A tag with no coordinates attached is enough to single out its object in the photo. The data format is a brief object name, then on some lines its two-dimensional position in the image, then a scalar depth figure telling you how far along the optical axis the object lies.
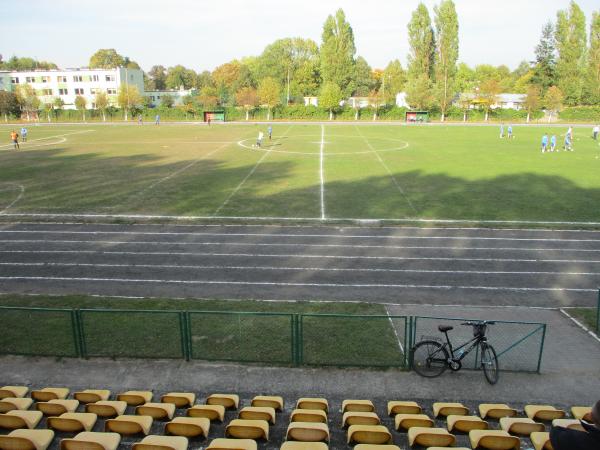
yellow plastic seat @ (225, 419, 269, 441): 6.77
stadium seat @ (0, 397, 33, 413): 7.64
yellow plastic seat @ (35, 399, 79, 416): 7.59
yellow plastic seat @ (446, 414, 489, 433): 7.09
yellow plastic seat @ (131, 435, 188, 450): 6.02
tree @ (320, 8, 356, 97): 99.38
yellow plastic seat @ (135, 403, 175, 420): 7.54
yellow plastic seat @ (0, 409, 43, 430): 6.89
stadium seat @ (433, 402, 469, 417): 7.96
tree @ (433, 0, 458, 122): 90.69
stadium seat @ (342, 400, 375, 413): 7.93
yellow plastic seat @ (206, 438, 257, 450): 6.03
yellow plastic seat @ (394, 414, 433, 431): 7.26
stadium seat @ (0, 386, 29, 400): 8.33
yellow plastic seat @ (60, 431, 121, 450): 6.05
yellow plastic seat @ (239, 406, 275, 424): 7.47
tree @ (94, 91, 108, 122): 95.53
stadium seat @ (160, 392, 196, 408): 8.20
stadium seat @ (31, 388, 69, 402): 8.31
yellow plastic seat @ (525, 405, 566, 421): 7.71
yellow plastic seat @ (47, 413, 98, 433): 6.95
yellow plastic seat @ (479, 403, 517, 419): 7.92
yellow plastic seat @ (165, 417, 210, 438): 6.86
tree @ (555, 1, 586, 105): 92.25
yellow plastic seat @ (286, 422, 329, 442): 6.60
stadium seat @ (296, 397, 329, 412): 8.02
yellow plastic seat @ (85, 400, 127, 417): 7.57
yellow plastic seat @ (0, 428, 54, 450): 6.18
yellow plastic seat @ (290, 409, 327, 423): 7.25
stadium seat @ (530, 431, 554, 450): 6.34
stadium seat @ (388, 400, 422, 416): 7.98
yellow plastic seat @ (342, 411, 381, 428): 7.27
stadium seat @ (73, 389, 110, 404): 8.41
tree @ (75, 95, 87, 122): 97.44
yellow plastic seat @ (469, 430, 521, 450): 6.41
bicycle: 9.64
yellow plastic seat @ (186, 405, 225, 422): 7.57
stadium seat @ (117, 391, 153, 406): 8.30
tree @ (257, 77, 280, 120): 94.38
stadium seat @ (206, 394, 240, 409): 8.17
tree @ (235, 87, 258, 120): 96.25
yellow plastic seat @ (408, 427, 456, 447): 6.54
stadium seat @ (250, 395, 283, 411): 8.15
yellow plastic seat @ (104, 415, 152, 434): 6.89
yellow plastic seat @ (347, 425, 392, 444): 6.62
